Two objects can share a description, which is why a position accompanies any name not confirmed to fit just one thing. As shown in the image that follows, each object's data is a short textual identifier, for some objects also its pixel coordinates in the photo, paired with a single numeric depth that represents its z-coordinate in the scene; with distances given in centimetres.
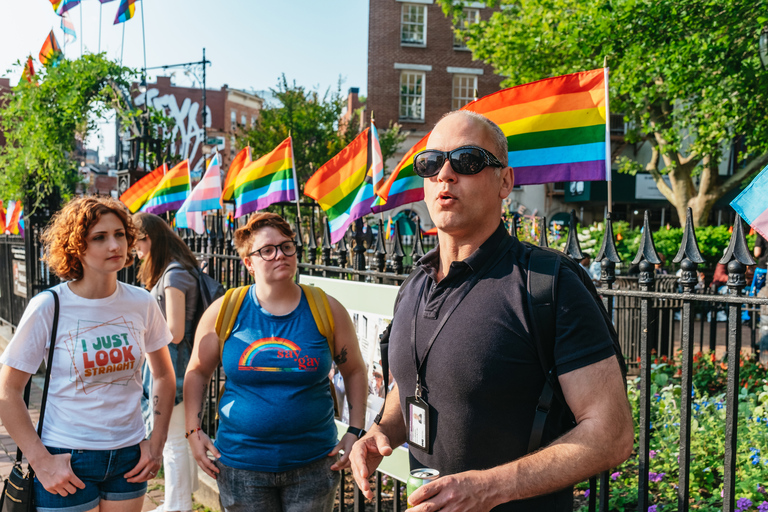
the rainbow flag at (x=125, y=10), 977
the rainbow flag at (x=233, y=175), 724
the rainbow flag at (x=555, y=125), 331
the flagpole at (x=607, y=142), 289
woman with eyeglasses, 276
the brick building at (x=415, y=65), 2697
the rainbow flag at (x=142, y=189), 804
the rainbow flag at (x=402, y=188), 440
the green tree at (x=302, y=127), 2325
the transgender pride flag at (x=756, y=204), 203
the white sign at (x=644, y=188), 2700
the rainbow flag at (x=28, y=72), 831
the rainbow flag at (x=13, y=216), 973
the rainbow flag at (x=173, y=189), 750
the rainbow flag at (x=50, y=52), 849
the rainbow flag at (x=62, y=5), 979
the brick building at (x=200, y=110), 4297
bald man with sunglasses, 144
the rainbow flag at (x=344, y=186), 520
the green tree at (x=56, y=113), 802
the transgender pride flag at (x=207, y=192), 711
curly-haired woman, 262
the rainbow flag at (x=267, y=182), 569
